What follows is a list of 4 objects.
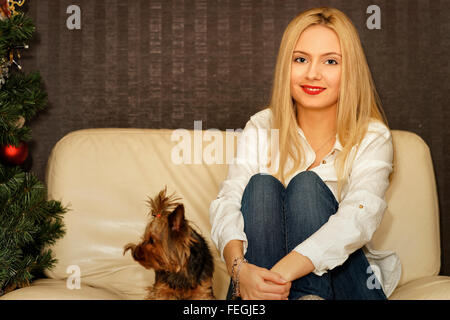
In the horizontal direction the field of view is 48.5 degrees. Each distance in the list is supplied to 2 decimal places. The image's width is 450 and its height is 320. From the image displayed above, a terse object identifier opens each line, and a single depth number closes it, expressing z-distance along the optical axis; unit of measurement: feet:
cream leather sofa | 6.57
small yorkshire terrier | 6.07
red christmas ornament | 7.05
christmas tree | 5.92
